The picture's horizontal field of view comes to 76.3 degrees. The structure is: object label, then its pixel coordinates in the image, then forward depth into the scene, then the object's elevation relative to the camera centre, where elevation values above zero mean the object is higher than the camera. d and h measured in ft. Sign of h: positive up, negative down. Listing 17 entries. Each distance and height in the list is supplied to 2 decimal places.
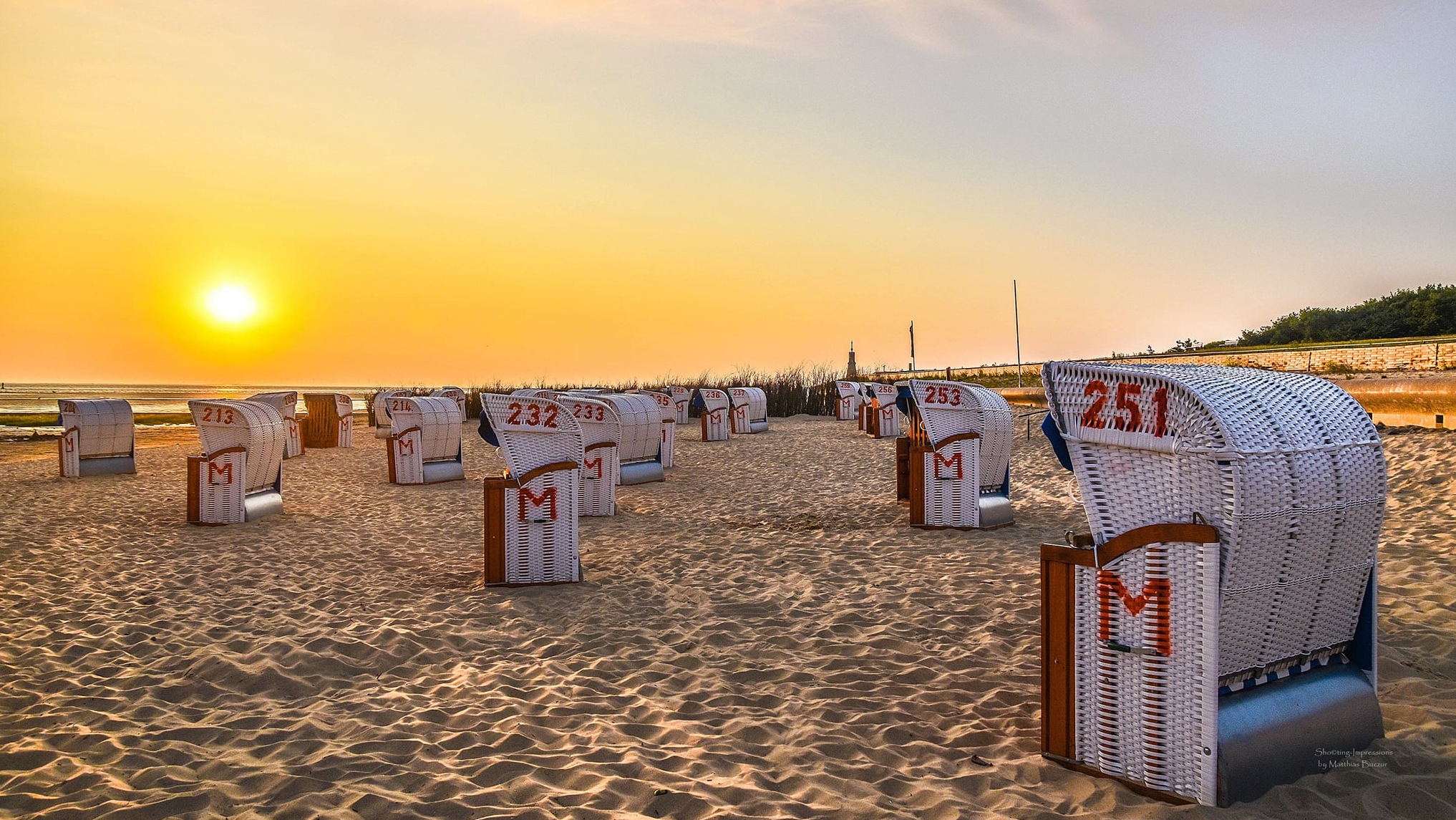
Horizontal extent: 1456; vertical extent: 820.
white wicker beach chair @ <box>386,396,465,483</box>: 47.52 -2.51
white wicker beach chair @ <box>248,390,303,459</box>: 61.62 -1.25
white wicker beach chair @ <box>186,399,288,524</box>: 33.58 -2.45
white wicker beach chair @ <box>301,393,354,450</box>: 71.10 -2.06
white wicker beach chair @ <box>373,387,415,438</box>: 92.65 -2.26
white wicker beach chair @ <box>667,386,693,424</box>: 92.79 -1.11
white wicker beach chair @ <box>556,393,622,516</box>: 35.58 -2.42
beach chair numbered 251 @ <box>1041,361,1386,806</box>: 9.62 -2.15
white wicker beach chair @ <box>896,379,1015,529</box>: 30.14 -2.36
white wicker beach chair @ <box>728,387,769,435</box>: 85.25 -1.95
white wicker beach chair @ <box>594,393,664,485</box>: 46.16 -2.49
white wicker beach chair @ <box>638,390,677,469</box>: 52.86 -2.78
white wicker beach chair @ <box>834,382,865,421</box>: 100.89 -1.33
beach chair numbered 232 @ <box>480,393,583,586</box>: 23.22 -2.74
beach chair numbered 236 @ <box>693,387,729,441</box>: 75.77 -1.92
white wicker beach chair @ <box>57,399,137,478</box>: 50.11 -2.22
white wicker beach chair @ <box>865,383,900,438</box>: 76.23 -2.00
